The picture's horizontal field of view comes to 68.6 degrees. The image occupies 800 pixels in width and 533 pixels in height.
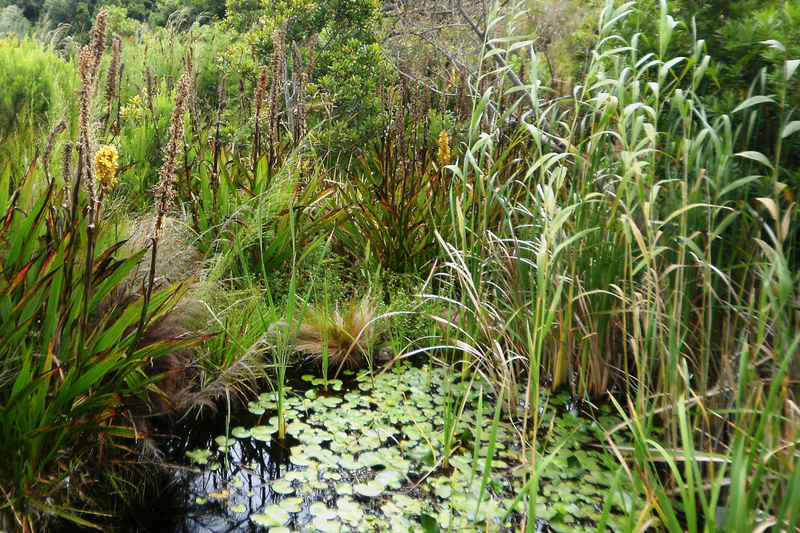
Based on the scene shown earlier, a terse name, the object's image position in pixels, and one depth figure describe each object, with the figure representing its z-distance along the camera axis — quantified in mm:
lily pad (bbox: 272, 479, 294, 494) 2017
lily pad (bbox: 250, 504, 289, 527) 1842
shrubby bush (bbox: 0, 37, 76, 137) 4445
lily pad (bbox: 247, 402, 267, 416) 2525
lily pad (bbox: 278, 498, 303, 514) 1917
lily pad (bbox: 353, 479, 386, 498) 1990
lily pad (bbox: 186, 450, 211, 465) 2131
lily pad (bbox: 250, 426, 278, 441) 2326
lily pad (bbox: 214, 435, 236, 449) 2219
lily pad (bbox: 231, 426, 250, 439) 2316
